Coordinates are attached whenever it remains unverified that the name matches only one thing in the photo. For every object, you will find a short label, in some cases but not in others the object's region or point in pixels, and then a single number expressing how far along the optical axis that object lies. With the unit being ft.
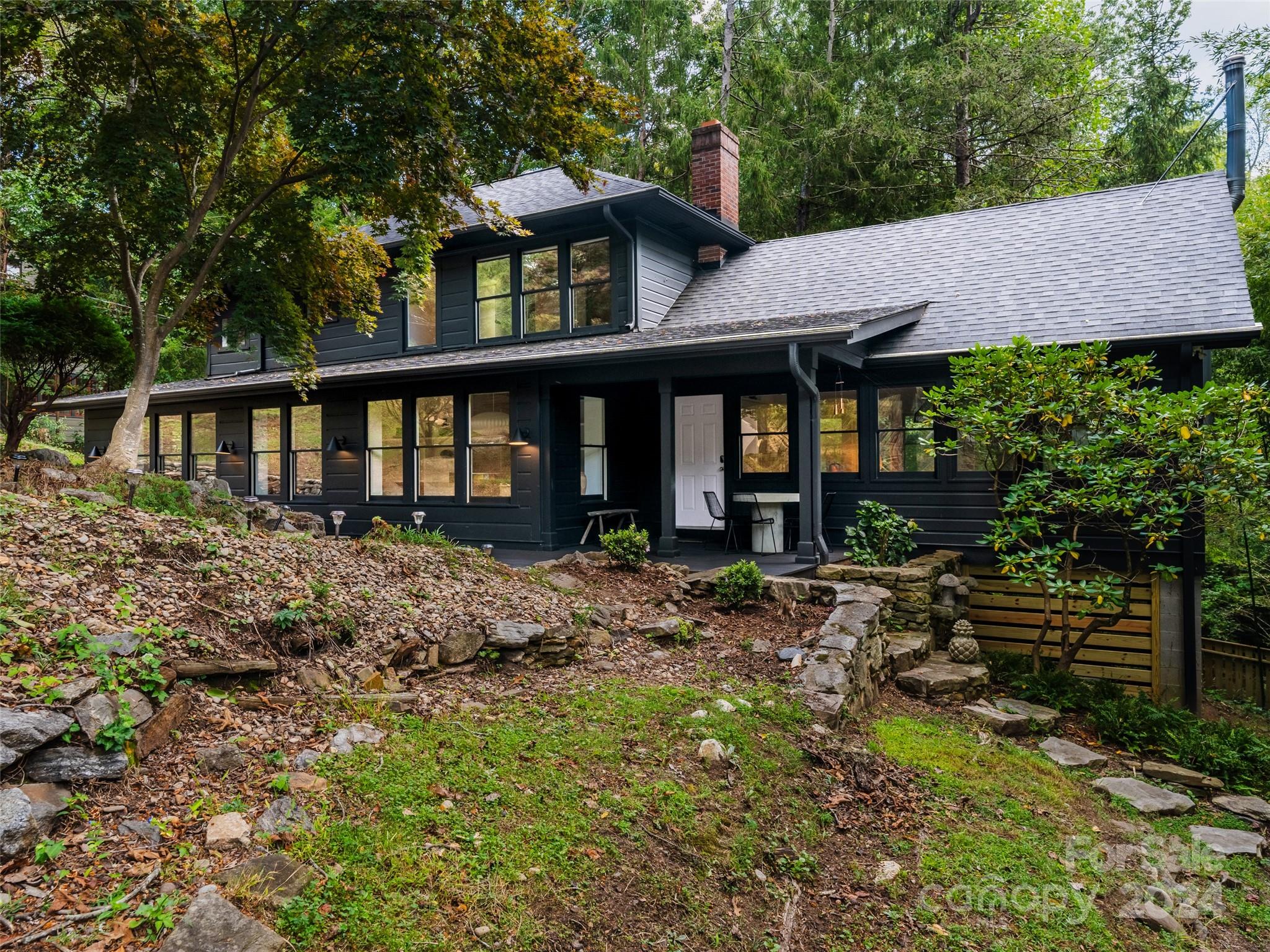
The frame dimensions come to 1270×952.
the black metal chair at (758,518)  29.60
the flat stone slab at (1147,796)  13.96
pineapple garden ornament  20.45
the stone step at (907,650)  19.22
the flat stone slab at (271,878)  7.07
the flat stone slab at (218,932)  6.38
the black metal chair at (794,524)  30.42
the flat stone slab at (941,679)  18.28
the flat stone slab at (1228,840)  12.75
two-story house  26.43
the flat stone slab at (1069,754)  15.49
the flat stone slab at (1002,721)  16.79
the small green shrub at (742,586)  20.26
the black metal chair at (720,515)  29.89
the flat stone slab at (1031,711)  17.44
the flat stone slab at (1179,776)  15.66
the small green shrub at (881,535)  24.47
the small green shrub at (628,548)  22.61
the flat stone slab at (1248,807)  14.48
